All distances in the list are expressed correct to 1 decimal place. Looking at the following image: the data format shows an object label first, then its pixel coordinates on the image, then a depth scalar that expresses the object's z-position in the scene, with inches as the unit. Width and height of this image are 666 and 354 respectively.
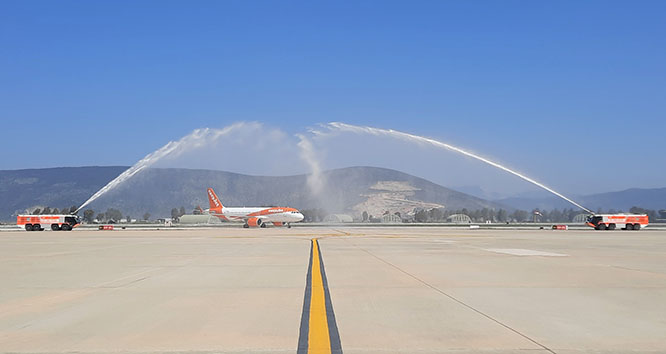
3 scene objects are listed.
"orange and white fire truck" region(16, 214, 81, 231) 2755.9
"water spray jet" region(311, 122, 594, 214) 1987.5
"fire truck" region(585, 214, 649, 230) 2706.2
